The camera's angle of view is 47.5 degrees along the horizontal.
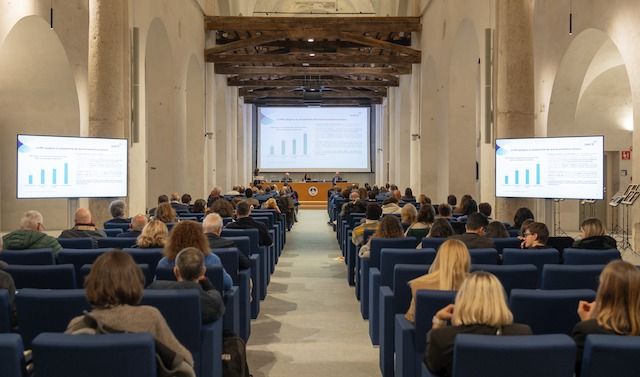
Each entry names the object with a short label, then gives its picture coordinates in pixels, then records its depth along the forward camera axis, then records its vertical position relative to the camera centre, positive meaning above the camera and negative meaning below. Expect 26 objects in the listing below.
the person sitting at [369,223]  8.31 -0.44
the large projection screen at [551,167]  9.69 +0.24
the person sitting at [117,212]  8.98 -0.32
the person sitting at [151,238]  5.73 -0.41
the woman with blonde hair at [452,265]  3.82 -0.42
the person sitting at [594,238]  5.96 -0.44
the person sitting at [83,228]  6.91 -0.41
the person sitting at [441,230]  6.45 -0.40
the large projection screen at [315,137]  33.41 +2.20
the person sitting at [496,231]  6.93 -0.44
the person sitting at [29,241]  5.91 -0.45
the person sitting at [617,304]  2.89 -0.48
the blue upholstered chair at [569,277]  4.57 -0.58
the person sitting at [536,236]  6.04 -0.43
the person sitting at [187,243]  4.69 -0.37
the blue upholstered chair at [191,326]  3.56 -0.72
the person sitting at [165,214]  8.05 -0.31
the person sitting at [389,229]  6.68 -0.40
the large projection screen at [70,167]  9.68 +0.27
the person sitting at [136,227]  7.02 -0.40
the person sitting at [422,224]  7.29 -0.40
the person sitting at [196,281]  3.87 -0.51
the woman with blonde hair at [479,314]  2.84 -0.51
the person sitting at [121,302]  2.92 -0.47
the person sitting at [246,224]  8.17 -0.43
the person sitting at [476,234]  5.97 -0.43
